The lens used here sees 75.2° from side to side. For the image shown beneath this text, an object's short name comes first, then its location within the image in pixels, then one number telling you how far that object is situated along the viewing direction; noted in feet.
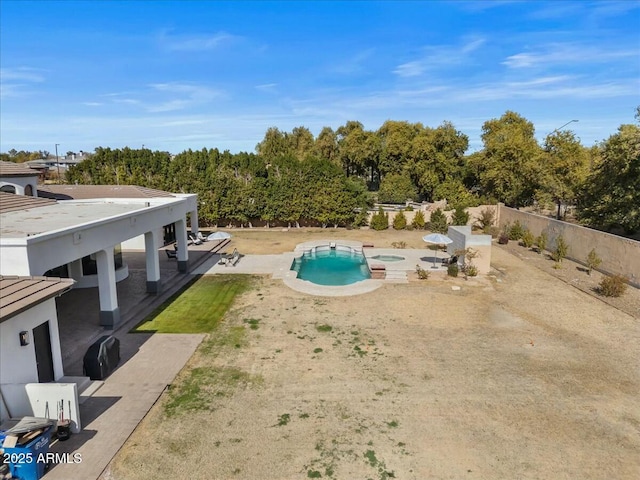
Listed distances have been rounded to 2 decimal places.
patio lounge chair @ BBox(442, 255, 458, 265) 81.15
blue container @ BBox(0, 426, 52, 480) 25.63
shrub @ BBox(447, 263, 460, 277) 76.33
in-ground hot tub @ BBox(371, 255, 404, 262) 89.61
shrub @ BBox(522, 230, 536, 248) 100.53
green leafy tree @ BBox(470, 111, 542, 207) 132.87
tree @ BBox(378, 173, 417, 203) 181.88
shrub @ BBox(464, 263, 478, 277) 76.00
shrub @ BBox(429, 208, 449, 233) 121.49
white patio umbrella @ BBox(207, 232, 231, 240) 87.92
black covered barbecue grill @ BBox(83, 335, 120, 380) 38.99
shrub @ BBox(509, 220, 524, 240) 110.01
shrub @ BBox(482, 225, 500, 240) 117.39
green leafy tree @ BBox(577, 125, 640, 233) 82.64
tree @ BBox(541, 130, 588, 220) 116.06
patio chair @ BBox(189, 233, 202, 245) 101.93
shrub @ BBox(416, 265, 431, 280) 75.56
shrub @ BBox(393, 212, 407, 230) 128.88
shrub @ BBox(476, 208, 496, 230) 123.75
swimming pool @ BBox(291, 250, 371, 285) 79.00
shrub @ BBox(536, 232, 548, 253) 96.68
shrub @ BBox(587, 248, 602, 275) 77.77
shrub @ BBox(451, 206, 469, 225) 122.62
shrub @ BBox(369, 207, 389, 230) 128.77
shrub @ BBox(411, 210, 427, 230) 128.47
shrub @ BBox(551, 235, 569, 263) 86.53
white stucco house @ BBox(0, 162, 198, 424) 31.24
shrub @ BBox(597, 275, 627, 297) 64.54
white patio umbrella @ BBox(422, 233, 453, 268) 79.41
